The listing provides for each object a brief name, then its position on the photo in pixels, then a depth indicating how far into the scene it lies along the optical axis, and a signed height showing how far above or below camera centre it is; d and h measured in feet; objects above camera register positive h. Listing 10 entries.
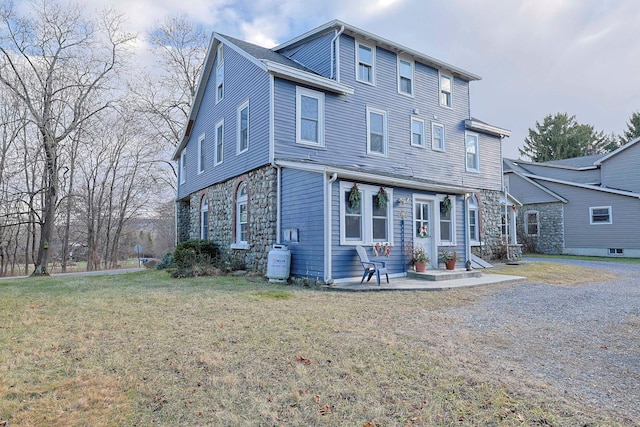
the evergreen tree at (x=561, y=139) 117.60 +31.70
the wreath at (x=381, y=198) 31.78 +3.46
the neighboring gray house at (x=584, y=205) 61.87 +5.91
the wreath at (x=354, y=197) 30.17 +3.38
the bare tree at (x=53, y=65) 48.62 +23.74
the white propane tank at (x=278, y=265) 31.14 -2.08
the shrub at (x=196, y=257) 37.42 -1.89
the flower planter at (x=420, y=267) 32.63 -2.34
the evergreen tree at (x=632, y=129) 112.98 +33.04
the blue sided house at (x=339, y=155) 31.12 +9.35
